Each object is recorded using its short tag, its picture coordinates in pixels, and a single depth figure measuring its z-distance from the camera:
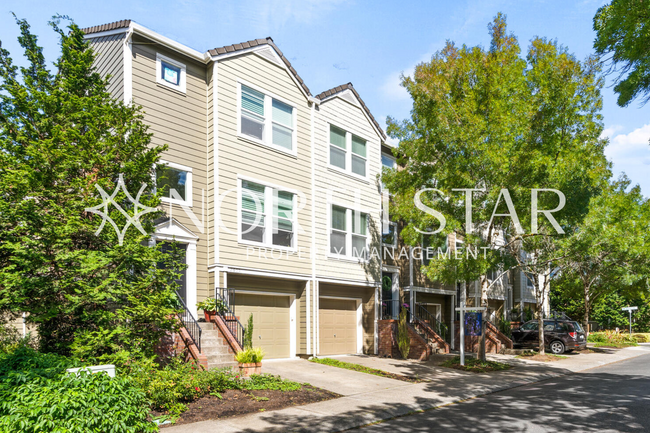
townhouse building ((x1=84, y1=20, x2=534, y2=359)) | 14.63
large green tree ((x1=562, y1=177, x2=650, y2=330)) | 20.59
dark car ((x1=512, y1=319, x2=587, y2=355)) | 24.72
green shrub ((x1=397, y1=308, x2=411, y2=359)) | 18.95
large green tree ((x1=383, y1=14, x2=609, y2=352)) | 16.09
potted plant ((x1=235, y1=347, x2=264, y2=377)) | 12.50
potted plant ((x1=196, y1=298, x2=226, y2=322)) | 14.36
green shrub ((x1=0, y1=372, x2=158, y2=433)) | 6.22
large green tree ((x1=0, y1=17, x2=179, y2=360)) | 9.81
